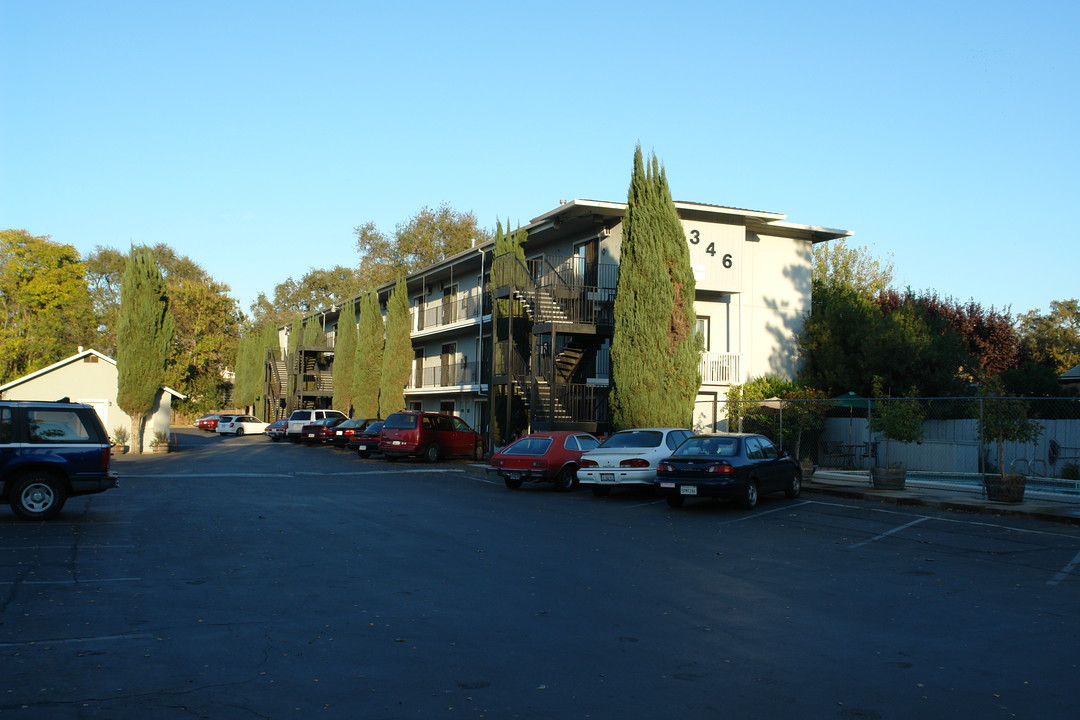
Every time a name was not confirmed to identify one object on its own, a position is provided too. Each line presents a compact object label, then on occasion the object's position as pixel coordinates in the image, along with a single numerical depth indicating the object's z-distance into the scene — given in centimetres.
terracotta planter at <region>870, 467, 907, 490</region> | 2003
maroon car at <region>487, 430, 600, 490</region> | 2097
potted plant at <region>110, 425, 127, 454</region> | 3722
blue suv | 1395
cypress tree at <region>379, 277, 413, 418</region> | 4369
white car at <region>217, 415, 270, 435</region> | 6023
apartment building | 3048
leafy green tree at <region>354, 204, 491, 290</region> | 6925
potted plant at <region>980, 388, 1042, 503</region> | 1739
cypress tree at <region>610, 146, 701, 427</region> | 2617
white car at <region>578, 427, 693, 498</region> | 1867
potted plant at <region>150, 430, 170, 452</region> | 3834
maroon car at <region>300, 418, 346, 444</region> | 4359
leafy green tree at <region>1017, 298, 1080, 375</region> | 5414
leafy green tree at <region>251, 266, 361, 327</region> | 8538
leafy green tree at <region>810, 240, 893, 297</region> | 5356
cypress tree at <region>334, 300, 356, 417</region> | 5100
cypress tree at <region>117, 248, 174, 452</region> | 3653
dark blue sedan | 1645
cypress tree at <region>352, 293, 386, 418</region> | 4662
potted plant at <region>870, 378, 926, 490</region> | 2061
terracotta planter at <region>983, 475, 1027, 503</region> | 1734
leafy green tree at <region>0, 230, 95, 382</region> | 6153
